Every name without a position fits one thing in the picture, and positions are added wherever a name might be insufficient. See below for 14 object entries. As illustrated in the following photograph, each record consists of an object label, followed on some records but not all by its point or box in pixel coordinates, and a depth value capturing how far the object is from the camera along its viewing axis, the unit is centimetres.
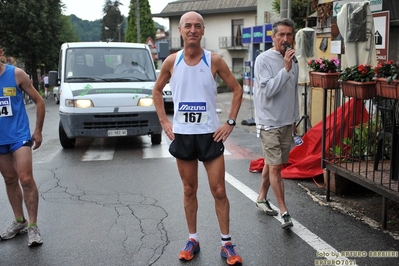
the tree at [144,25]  6856
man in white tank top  386
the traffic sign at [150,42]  2889
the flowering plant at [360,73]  471
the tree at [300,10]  1731
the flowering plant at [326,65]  555
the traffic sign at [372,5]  850
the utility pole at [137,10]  3361
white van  939
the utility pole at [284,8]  1046
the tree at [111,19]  10125
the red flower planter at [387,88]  420
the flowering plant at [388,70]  427
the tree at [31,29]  3259
